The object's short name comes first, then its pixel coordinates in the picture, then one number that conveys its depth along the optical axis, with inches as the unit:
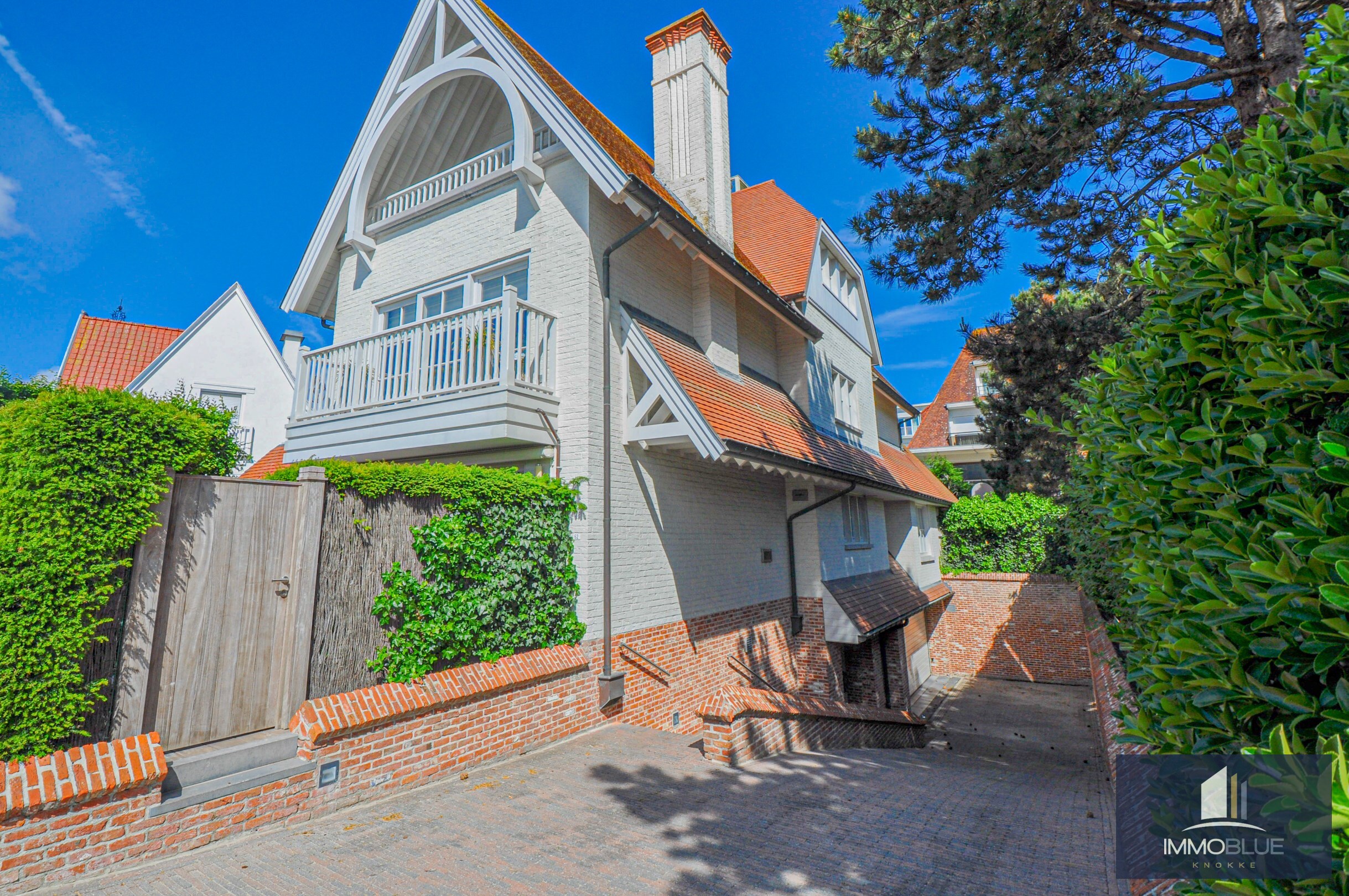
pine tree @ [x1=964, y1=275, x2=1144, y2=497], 411.5
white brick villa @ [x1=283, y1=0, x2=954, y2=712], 327.9
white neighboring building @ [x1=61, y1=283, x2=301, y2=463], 777.6
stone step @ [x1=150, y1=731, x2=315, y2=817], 175.6
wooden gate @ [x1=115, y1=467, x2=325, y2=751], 182.2
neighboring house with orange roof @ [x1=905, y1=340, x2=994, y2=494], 1323.8
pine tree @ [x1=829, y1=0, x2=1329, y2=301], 250.8
